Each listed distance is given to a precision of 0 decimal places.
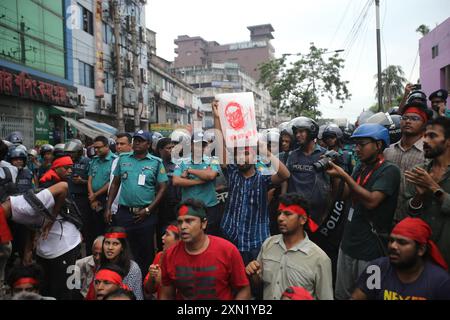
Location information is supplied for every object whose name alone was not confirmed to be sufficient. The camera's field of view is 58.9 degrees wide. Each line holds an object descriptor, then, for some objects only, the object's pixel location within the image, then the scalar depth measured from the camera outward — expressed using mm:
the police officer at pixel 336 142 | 5250
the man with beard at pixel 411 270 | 2451
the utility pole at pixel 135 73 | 21734
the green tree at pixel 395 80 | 38156
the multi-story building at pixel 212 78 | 58812
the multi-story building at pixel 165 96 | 34406
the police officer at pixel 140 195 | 4723
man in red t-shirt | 2787
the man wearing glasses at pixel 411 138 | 3674
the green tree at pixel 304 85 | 21500
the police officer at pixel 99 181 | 5559
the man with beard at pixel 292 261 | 2799
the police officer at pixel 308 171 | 4168
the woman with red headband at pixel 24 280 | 3111
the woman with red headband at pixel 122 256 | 3566
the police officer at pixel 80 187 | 5719
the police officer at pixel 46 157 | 7367
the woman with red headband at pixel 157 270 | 3371
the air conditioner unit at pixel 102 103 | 23141
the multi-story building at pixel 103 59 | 21281
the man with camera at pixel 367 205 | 3148
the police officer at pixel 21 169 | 5421
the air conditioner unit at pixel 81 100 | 19862
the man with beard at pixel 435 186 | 2780
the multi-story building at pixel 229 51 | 77875
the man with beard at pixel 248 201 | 3670
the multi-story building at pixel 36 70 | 14234
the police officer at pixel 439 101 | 5380
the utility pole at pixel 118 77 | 19156
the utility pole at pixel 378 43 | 14312
